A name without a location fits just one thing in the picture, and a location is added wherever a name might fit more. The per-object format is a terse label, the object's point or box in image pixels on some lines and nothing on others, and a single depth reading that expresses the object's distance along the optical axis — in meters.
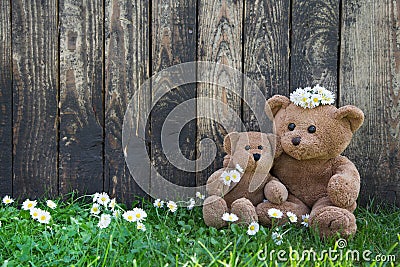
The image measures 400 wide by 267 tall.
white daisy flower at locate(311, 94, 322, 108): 2.75
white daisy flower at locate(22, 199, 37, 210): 2.74
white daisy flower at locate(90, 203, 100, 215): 2.76
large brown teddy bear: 2.59
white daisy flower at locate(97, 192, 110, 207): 2.82
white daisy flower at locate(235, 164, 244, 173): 2.74
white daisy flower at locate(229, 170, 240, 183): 2.73
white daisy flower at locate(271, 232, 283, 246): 2.44
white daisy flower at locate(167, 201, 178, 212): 2.90
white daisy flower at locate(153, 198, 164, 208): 2.98
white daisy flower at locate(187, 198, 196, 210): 2.95
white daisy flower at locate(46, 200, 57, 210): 2.79
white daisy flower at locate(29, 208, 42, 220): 2.57
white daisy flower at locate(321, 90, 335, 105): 2.76
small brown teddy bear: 2.69
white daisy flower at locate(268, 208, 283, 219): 2.64
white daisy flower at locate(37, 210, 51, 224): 2.52
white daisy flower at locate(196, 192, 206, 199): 3.01
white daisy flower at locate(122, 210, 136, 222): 2.56
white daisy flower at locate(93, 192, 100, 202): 2.87
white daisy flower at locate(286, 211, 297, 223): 2.65
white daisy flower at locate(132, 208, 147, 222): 2.57
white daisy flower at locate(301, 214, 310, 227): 2.68
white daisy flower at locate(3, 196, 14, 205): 2.91
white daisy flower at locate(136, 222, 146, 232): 2.49
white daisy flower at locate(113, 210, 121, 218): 2.58
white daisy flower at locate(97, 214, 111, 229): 2.45
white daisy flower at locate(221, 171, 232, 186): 2.74
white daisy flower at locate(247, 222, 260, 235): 2.51
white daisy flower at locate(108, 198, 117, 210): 2.73
